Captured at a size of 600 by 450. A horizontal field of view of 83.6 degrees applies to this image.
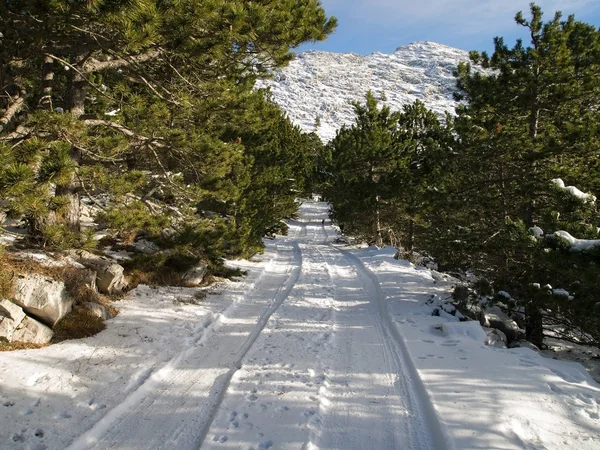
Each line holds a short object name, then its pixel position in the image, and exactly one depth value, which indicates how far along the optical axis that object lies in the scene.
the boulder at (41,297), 4.68
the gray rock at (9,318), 4.39
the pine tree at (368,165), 16.89
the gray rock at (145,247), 8.56
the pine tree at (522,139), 6.91
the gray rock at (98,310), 5.66
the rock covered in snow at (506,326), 7.23
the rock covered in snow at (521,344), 6.32
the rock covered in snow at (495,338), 5.84
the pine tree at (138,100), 3.74
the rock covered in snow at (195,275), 8.73
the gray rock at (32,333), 4.59
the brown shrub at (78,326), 5.03
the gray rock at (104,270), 6.56
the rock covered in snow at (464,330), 5.78
